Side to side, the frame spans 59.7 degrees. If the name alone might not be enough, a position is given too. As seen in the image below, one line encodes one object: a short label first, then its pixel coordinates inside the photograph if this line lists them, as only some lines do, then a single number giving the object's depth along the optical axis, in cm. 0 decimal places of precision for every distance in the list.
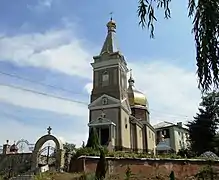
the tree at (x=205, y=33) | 326
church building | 2163
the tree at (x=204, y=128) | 2170
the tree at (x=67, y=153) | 1405
